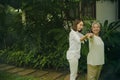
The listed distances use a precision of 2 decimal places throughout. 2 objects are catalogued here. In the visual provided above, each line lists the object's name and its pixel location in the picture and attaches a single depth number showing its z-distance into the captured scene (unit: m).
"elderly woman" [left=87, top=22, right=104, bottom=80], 3.59
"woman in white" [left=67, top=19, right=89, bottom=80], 3.75
